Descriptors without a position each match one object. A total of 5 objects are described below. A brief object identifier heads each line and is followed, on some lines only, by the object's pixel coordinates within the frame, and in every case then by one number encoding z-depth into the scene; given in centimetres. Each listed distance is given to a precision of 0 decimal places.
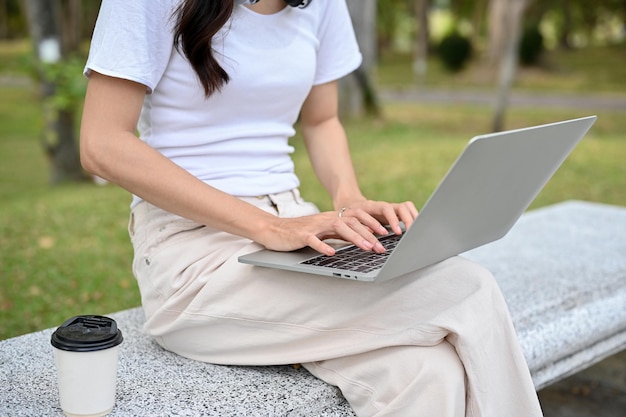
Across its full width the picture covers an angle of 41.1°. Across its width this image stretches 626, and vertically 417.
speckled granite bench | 182
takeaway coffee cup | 159
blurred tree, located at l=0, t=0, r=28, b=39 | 3594
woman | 174
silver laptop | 153
